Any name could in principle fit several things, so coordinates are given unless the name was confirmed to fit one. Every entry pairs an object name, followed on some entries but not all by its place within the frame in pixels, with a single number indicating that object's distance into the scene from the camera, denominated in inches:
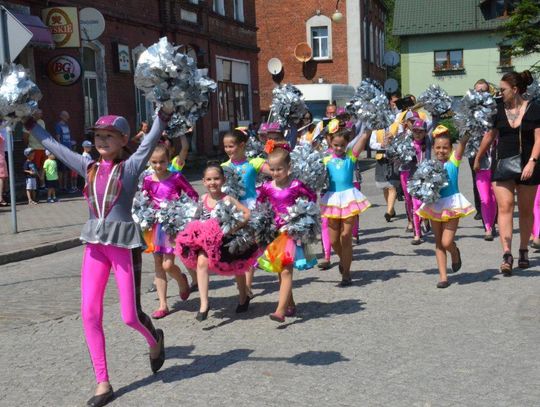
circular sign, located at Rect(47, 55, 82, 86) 762.2
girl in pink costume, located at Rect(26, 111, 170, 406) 203.2
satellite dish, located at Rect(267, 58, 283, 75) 1579.8
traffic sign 482.3
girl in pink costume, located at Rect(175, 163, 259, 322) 272.7
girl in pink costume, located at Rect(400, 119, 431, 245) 443.2
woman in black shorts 335.3
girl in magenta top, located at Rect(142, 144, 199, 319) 293.4
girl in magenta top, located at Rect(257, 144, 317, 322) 273.6
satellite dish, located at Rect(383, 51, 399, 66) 1606.8
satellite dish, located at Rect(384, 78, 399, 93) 1332.4
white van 1270.9
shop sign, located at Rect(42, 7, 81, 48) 764.0
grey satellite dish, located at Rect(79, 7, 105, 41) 796.6
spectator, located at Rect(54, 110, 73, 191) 754.2
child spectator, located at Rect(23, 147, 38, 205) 684.1
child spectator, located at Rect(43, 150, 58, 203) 698.2
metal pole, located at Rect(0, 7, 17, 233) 482.0
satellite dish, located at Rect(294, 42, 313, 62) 1744.6
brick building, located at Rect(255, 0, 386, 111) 1813.5
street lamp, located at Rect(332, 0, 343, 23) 1726.1
